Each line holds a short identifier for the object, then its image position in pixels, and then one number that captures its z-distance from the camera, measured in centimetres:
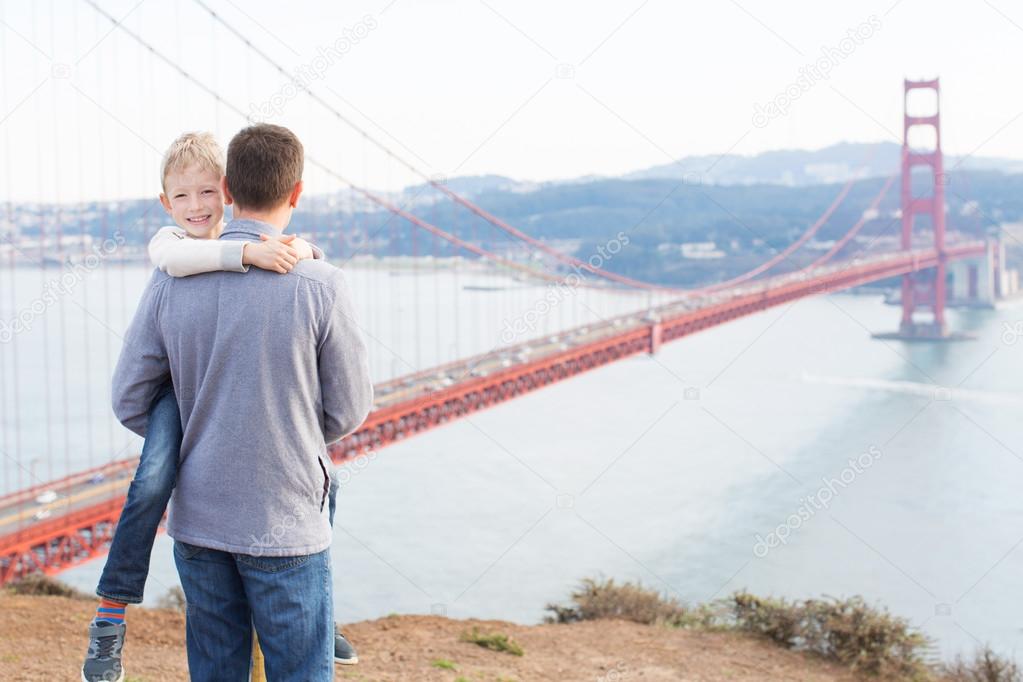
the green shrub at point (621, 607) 560
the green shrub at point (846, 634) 504
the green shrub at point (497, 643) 452
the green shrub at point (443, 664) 418
